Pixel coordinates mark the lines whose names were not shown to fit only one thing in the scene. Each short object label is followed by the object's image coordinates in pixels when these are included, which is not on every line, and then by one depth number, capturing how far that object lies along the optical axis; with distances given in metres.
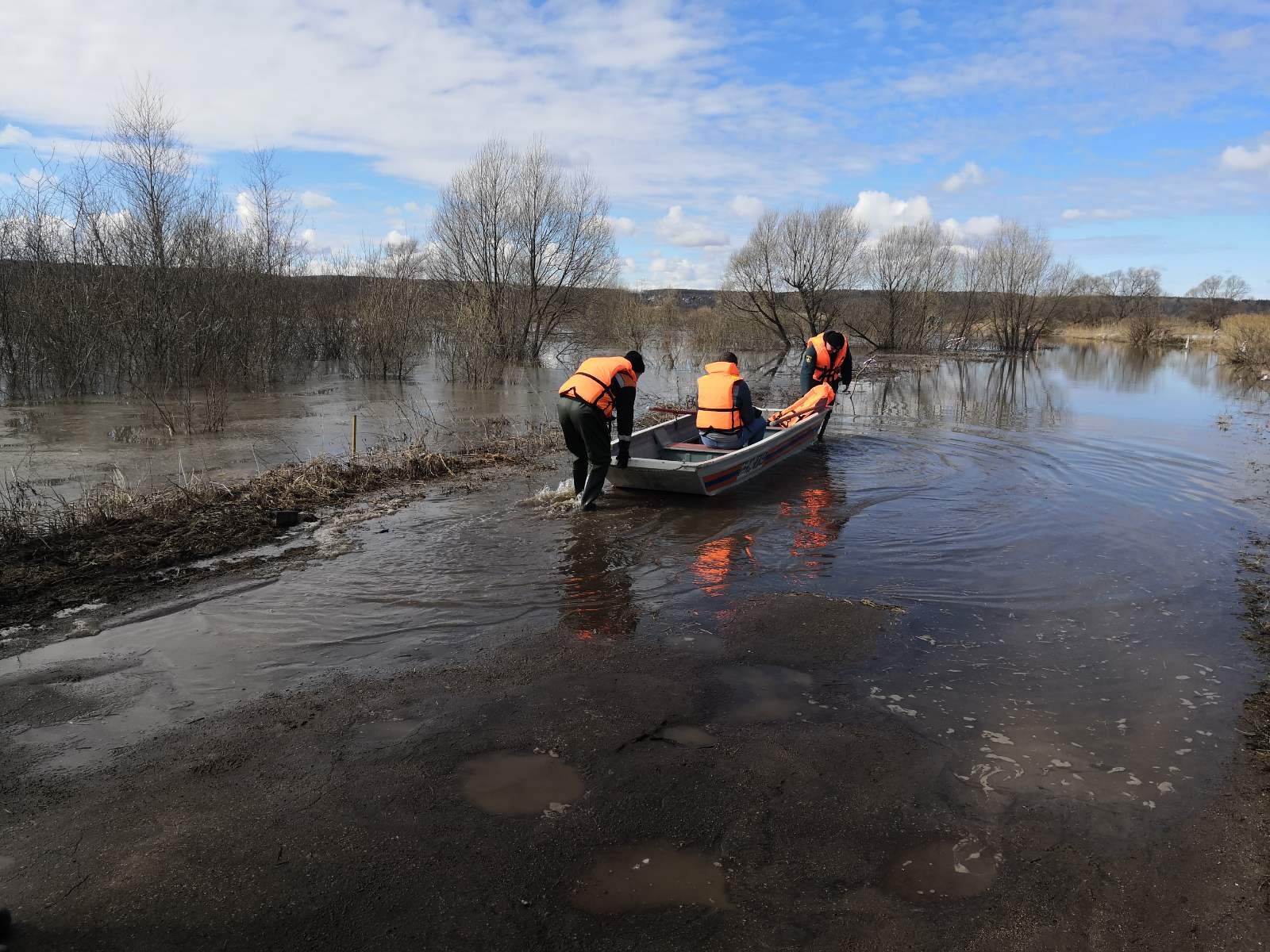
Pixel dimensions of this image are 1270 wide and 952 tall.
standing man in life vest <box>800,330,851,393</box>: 13.74
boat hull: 9.15
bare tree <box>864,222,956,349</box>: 38.59
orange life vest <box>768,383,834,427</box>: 12.59
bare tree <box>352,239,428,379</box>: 22.81
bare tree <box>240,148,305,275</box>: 24.94
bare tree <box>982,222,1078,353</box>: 40.91
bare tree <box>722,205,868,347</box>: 34.72
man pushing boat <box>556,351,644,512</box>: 8.32
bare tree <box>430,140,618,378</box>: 25.91
